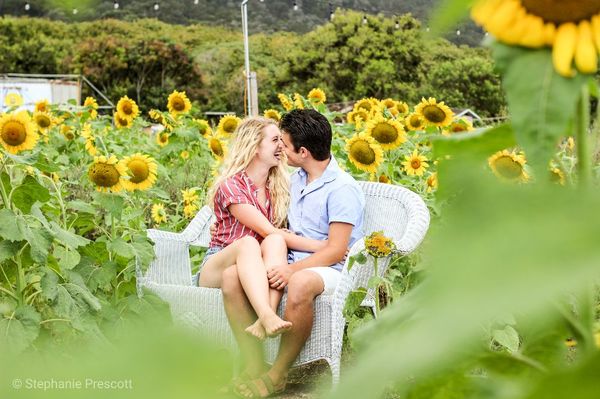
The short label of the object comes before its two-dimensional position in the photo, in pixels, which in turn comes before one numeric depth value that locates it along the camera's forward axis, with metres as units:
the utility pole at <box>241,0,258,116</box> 8.23
